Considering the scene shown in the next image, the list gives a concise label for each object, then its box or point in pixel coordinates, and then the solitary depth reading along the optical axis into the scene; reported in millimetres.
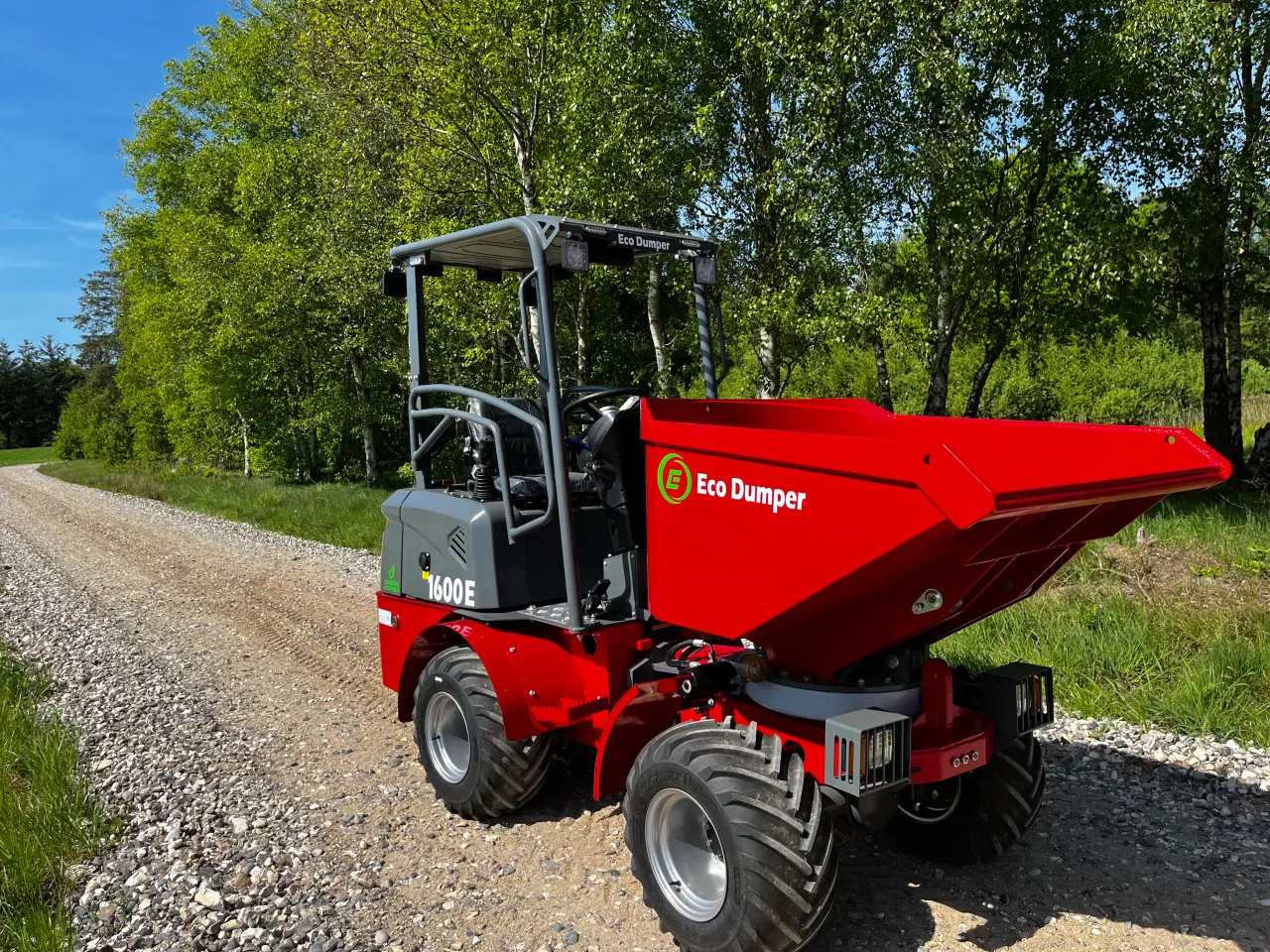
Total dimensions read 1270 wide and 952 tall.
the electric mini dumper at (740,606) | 2662
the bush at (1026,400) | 22094
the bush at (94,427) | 39469
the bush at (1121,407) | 22141
